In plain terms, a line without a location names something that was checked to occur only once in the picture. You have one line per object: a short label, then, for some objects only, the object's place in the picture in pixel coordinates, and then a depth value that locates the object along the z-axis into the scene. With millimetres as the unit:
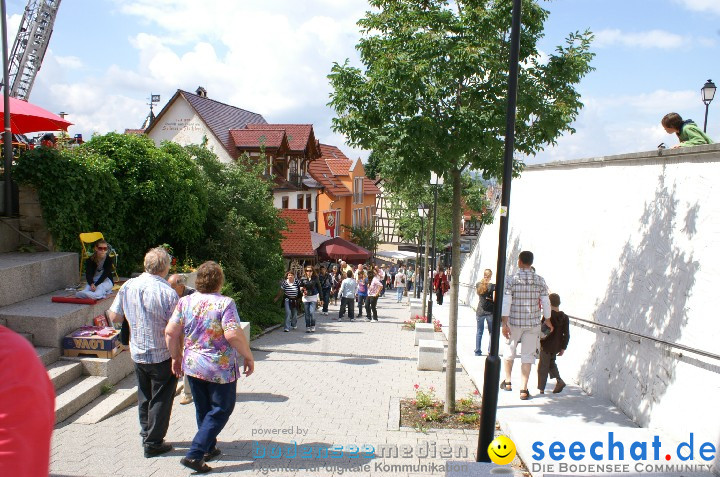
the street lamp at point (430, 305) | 17225
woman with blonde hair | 10477
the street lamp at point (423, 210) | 22050
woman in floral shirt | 4906
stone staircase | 6750
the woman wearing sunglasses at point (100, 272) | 8617
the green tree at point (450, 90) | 6797
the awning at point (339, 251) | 29766
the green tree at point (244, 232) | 14406
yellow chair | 9800
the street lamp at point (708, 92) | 14266
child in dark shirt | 7438
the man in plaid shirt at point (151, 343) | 5281
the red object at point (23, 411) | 1441
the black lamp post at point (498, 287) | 5367
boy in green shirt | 6844
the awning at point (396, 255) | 50312
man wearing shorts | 7062
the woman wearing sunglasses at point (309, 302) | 16359
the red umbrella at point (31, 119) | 12148
